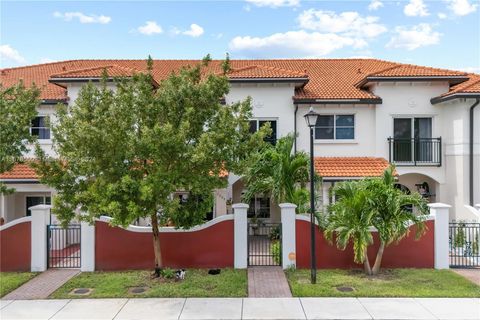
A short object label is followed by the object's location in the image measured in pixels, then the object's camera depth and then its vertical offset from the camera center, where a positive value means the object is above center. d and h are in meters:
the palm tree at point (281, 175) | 14.63 -0.34
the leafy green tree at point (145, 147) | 9.96 +0.48
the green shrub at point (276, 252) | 12.74 -2.73
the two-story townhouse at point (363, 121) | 17.02 +1.94
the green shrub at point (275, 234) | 14.62 -2.44
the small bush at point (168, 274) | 11.34 -2.98
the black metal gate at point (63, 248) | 12.68 -2.73
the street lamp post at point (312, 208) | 10.80 -1.17
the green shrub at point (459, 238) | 13.09 -2.32
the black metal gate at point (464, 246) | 12.69 -2.55
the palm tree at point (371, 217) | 11.31 -1.42
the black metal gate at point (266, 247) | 12.82 -2.77
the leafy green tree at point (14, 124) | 12.24 +1.26
